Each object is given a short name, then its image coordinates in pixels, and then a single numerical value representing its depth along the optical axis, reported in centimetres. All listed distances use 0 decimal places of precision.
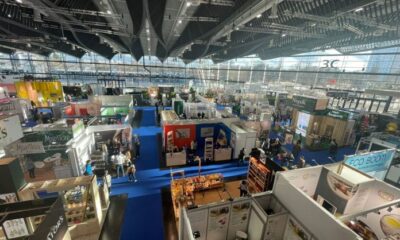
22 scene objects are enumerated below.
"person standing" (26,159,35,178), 744
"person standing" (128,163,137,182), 701
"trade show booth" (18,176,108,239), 466
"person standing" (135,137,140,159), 917
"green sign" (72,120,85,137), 747
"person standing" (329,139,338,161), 937
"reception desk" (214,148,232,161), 891
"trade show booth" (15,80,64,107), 1616
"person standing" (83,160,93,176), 699
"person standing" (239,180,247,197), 607
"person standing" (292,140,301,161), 901
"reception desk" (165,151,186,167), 835
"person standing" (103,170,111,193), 579
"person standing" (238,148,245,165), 853
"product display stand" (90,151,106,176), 806
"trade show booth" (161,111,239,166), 880
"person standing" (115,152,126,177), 737
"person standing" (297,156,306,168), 736
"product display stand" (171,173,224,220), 570
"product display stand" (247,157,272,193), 589
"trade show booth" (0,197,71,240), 226
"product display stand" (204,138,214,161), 878
